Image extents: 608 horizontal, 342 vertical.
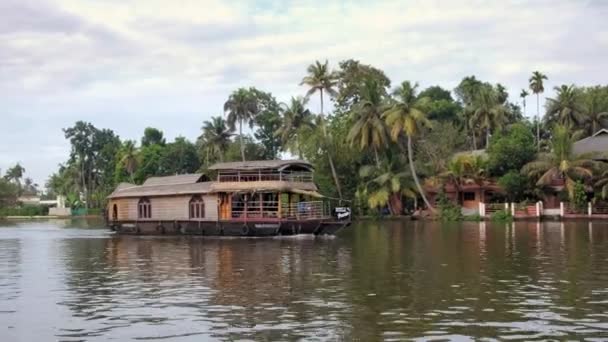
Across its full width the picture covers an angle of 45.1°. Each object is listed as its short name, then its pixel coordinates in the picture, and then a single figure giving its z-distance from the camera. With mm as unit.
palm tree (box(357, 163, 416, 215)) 57031
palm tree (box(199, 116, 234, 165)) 75250
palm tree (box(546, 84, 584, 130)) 63781
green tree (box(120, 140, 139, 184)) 84344
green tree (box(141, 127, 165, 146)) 94375
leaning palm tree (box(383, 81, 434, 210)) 54062
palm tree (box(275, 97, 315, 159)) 66750
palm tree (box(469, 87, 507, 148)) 66562
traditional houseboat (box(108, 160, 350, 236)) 36156
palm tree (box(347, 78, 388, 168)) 56688
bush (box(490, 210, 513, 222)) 50562
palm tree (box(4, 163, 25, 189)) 145250
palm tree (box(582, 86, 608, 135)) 65125
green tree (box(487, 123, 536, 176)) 54031
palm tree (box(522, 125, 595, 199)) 49781
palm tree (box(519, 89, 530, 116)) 79119
